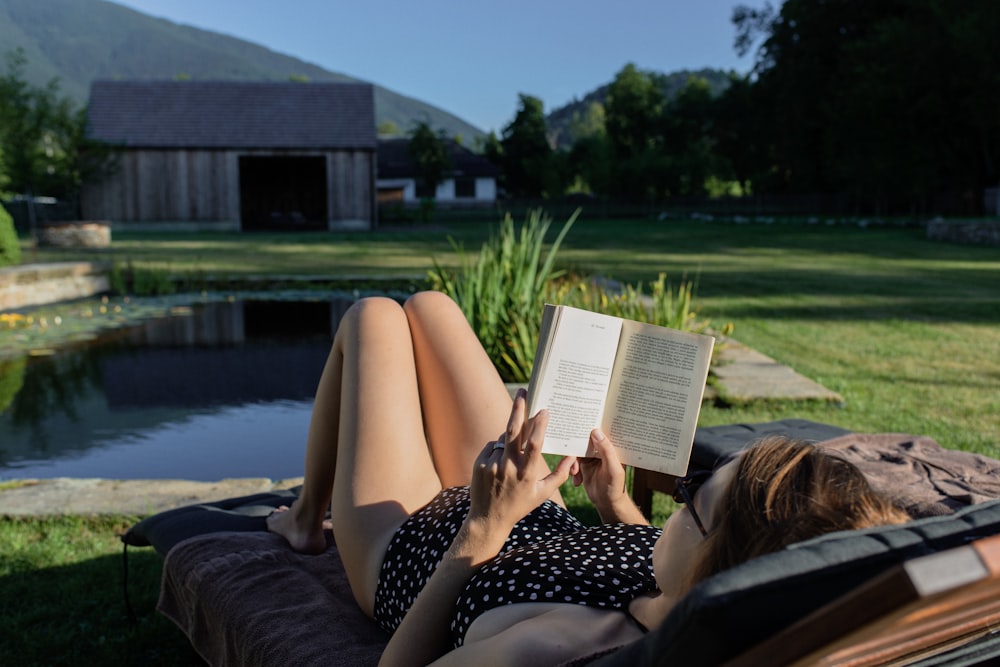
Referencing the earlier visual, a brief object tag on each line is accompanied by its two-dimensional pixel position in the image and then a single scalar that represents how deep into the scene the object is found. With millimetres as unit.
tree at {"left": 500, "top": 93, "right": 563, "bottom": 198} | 44156
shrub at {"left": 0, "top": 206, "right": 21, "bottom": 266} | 9688
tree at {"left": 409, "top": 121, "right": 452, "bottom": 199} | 33250
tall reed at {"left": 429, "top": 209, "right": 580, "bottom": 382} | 5086
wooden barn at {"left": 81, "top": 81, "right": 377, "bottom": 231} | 25297
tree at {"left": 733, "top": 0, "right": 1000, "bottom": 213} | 25047
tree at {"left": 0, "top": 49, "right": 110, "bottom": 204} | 21891
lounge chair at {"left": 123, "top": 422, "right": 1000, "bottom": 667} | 804
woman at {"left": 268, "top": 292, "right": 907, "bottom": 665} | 1082
